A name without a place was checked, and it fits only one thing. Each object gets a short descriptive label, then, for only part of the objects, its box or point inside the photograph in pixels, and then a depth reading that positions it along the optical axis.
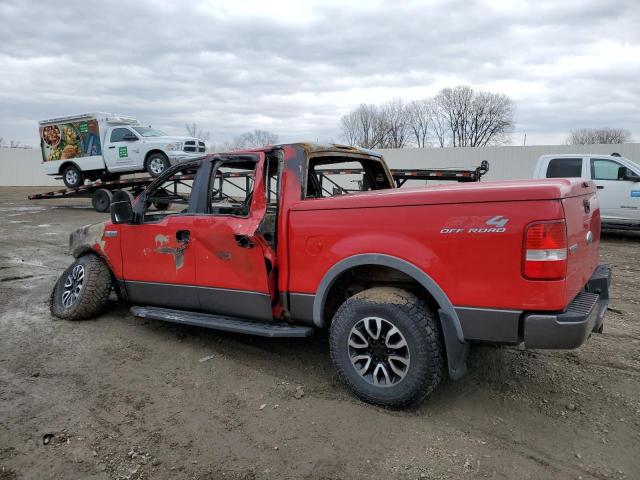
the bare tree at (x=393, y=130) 58.46
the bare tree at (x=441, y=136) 61.21
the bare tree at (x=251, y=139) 55.80
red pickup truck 2.66
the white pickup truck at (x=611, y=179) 9.95
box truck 15.35
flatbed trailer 5.01
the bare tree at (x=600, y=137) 60.72
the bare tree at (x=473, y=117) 57.94
